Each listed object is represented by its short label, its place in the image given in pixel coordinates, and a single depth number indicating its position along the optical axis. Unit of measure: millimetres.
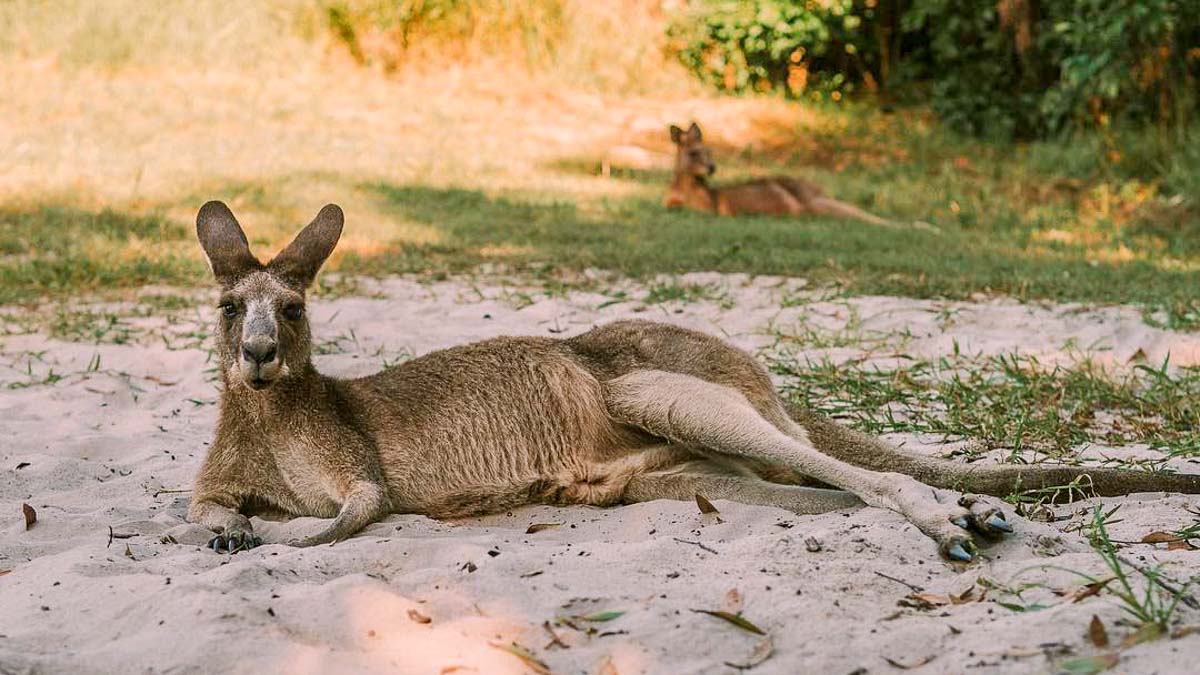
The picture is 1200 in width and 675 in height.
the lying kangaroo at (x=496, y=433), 3822
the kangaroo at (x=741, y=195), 10891
